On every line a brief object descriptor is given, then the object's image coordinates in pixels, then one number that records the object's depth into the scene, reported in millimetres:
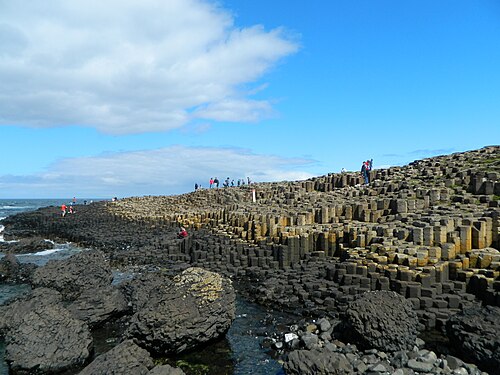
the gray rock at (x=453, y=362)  7543
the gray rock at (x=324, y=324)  9523
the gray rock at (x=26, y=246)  25000
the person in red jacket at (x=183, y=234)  22645
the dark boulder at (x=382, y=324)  8203
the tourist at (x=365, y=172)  29217
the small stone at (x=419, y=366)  7400
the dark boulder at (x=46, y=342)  7902
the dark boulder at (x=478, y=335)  7508
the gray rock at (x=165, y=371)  6477
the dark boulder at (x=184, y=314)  8219
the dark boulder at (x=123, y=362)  6977
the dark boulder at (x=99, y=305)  10156
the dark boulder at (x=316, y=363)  6828
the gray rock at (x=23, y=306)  9227
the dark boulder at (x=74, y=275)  13516
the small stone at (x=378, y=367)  7332
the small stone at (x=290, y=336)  9195
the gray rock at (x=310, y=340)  8699
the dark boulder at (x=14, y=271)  16312
